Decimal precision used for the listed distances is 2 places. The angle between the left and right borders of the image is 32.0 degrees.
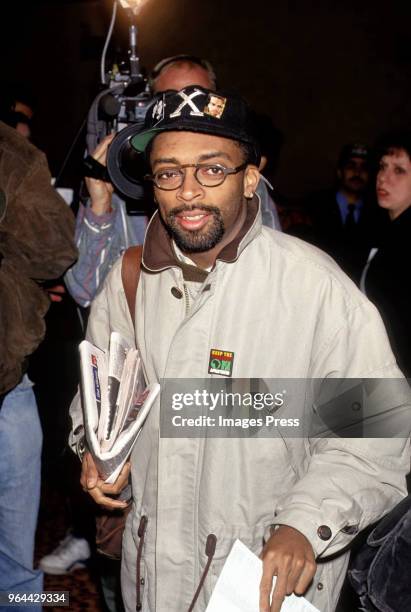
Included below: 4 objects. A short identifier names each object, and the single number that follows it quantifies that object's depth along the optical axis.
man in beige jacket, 1.86
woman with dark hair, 3.32
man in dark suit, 5.54
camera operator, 3.05
